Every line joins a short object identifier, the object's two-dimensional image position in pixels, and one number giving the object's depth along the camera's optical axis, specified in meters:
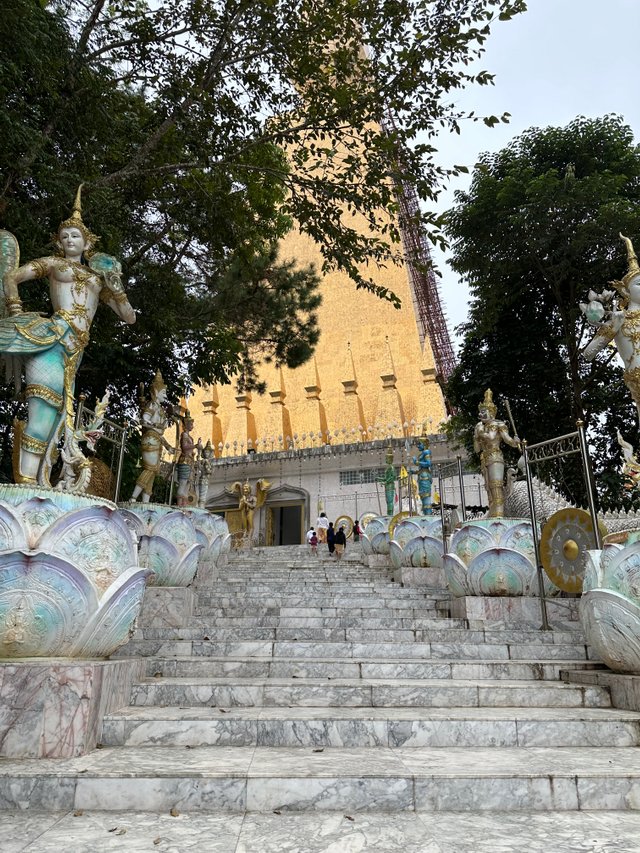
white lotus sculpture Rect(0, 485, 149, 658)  2.93
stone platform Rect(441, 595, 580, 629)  5.89
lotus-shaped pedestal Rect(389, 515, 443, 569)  8.08
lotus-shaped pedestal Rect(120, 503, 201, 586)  6.29
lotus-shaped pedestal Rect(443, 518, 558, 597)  6.09
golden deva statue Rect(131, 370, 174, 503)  8.09
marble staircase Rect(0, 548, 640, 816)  2.33
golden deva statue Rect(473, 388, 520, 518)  7.88
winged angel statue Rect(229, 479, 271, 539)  21.17
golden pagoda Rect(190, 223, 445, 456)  23.23
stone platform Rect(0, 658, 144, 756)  2.65
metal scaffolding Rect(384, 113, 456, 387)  24.17
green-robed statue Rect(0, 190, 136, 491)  3.71
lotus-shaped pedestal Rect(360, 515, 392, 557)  10.98
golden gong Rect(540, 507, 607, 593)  5.57
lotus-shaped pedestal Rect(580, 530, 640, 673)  3.53
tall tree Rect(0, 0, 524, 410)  6.07
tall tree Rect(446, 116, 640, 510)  11.33
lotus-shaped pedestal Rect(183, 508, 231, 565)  8.48
